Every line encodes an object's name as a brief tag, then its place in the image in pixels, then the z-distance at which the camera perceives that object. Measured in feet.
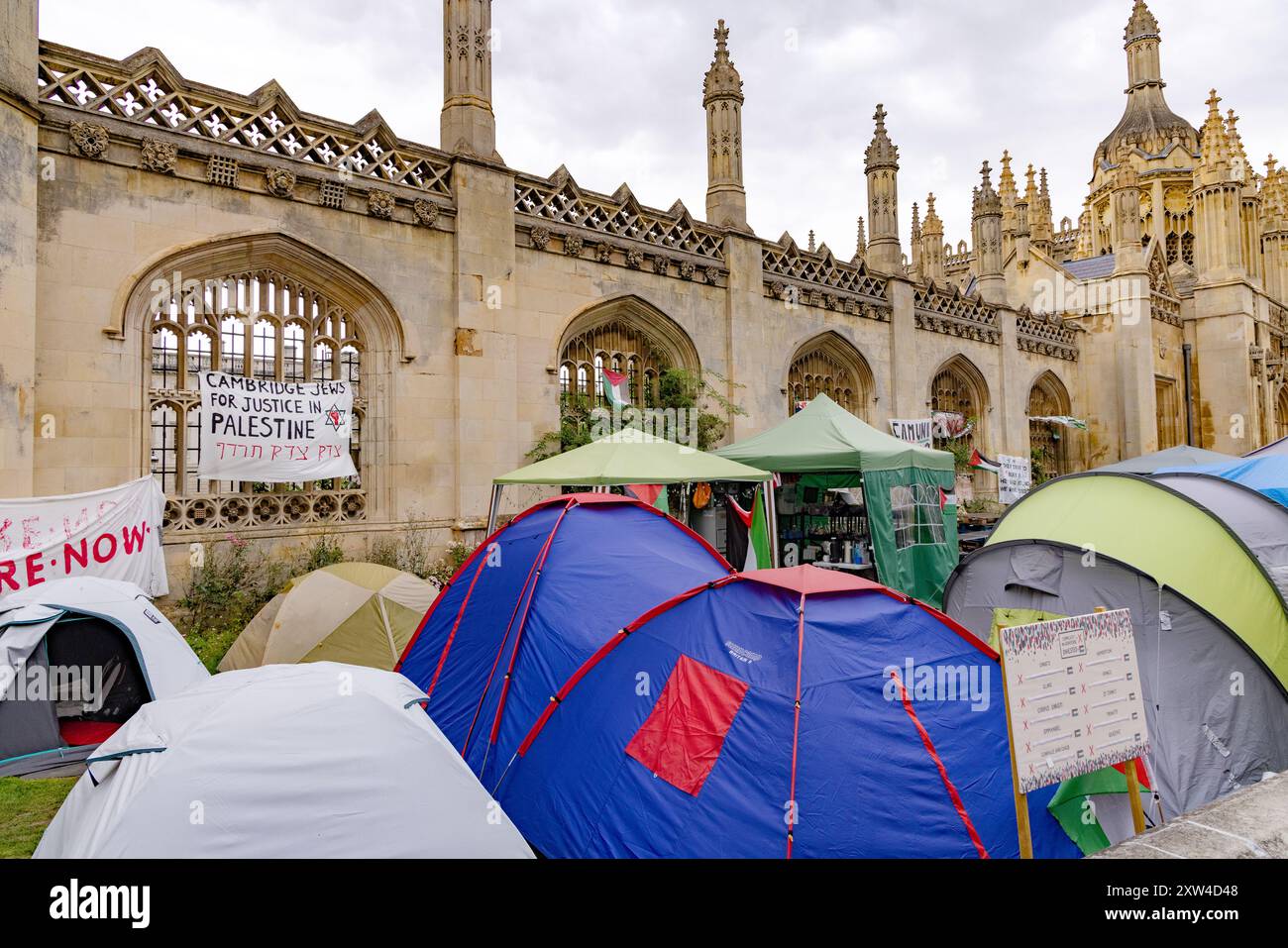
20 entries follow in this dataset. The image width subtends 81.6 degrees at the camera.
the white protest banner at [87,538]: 21.63
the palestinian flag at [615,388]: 41.19
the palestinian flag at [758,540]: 31.17
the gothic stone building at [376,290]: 25.22
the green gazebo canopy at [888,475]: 32.45
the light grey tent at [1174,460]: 42.65
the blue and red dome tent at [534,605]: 15.84
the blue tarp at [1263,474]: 28.10
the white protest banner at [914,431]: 54.13
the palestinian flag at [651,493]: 28.53
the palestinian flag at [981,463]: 61.72
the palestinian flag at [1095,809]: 12.12
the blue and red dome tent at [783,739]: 11.63
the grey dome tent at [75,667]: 18.19
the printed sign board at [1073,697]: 9.93
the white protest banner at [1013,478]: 58.65
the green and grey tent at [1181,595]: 16.15
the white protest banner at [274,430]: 27.35
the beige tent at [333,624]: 22.15
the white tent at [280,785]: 9.02
